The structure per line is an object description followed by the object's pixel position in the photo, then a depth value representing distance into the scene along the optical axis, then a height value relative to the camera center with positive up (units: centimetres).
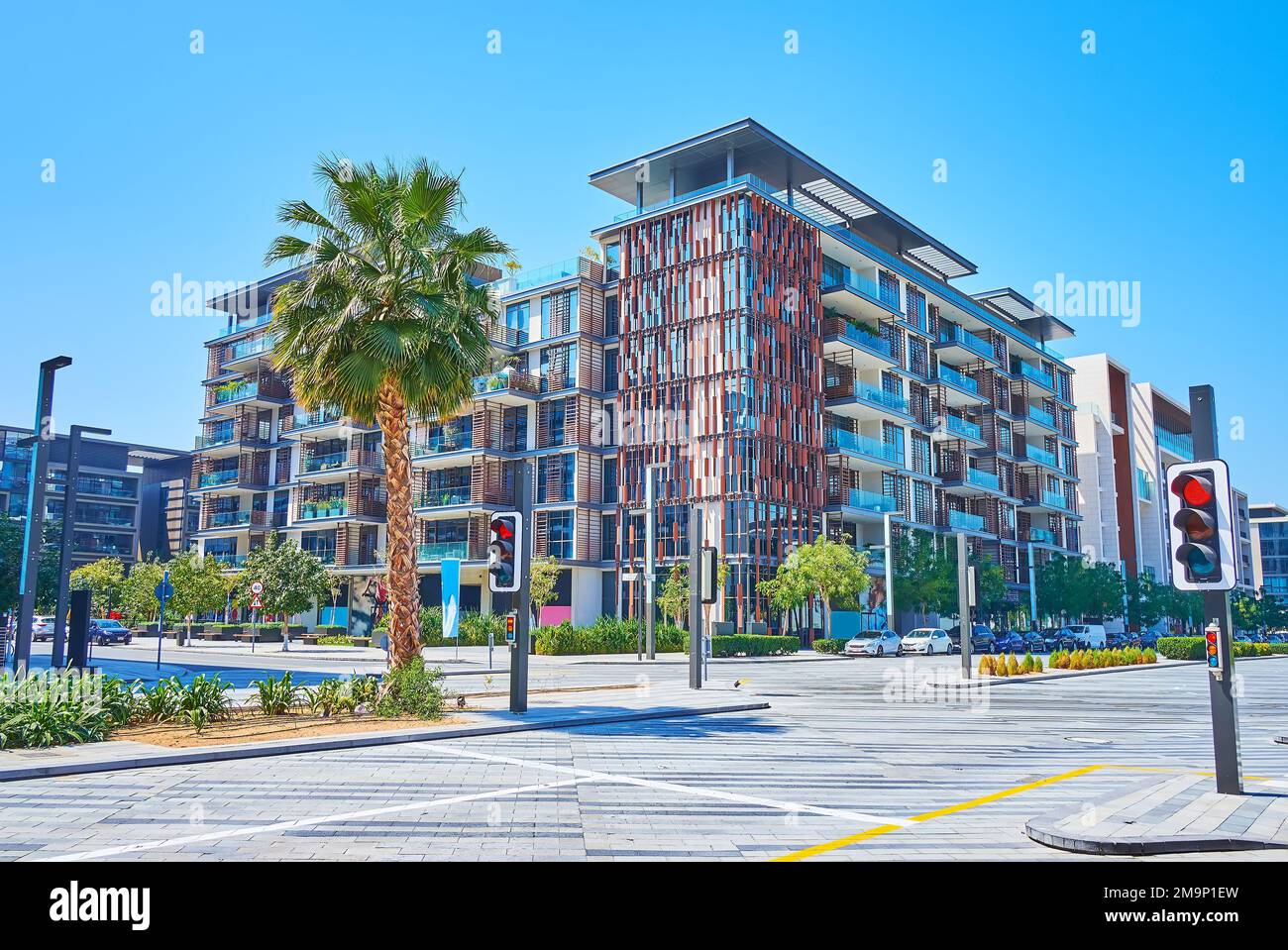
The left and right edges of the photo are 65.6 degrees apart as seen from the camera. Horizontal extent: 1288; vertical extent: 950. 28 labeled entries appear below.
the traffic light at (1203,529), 898 +65
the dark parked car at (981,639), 5362 -201
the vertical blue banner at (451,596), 3244 +25
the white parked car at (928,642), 5056 -204
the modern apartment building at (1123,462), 9638 +1395
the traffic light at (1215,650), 935 -46
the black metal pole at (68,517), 1981 +175
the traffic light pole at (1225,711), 926 -103
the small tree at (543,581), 5072 +116
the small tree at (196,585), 5497 +107
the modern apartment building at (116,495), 10588 +1194
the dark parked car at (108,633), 5406 -152
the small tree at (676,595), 4916 +37
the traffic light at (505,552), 1638 +84
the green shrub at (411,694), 1611 -147
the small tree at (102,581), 7156 +168
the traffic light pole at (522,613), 1684 -16
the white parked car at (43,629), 5779 -139
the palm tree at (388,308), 1745 +525
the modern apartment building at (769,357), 5356 +1436
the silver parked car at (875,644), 4797 -205
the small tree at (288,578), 4812 +130
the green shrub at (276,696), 1592 -146
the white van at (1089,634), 5888 -199
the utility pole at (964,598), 2714 +9
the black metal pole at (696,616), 2211 -31
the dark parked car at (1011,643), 5532 -232
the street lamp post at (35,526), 1758 +143
